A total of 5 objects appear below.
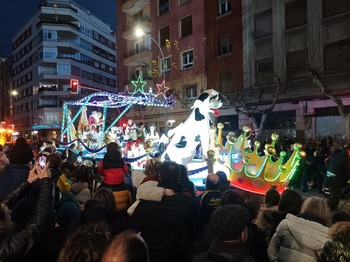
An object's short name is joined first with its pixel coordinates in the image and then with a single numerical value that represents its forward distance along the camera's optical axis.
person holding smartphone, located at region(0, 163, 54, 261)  2.45
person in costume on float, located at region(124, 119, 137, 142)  18.33
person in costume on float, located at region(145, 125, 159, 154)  14.22
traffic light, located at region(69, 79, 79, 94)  21.78
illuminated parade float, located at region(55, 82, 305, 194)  7.91
